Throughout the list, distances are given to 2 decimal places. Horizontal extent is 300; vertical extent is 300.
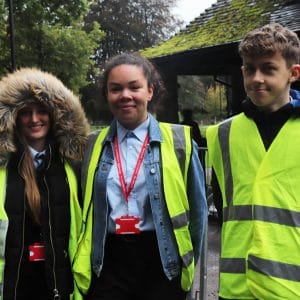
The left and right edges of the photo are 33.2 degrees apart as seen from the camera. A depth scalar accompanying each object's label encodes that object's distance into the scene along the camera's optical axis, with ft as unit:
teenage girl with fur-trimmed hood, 8.57
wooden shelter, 29.17
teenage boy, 6.77
